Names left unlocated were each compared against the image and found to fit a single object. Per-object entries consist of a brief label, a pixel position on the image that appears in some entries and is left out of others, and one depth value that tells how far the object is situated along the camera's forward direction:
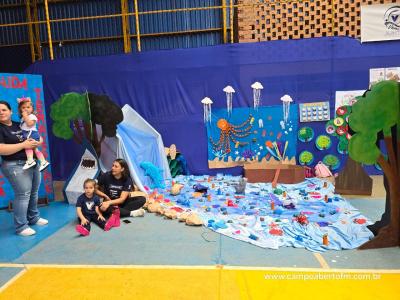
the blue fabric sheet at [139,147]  5.69
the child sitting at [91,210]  3.99
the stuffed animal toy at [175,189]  5.34
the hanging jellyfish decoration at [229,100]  6.73
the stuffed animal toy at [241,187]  5.37
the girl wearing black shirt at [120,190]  4.36
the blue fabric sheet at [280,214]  3.44
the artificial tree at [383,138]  3.14
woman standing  3.71
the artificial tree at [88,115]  5.29
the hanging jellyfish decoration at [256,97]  6.64
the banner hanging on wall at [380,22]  6.21
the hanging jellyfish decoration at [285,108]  6.59
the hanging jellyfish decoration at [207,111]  6.81
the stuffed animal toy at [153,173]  5.79
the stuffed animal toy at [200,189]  5.50
